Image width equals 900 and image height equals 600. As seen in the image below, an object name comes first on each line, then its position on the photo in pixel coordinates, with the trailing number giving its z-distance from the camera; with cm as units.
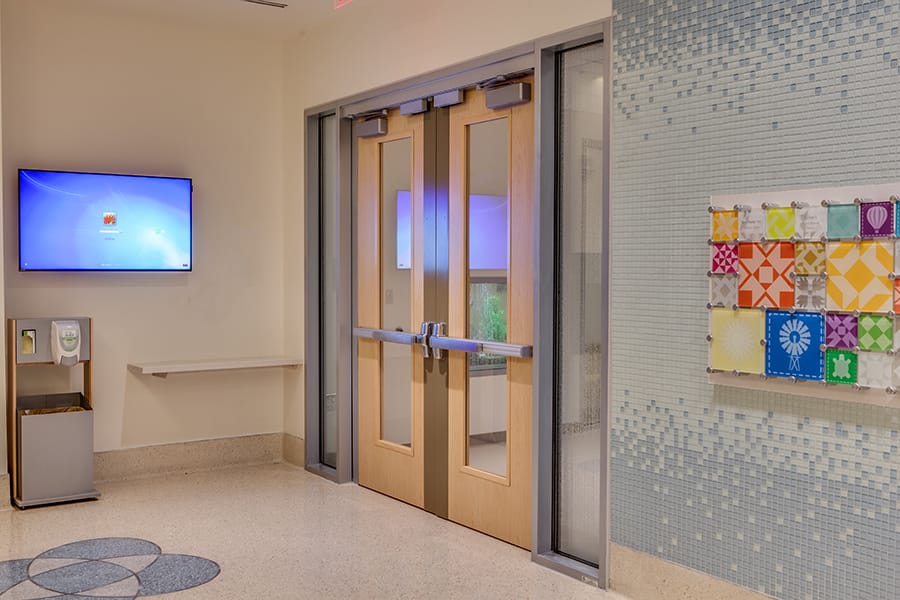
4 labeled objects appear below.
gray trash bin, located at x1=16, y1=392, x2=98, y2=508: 489
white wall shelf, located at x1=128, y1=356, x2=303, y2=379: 540
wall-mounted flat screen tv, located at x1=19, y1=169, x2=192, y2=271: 516
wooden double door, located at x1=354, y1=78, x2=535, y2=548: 429
